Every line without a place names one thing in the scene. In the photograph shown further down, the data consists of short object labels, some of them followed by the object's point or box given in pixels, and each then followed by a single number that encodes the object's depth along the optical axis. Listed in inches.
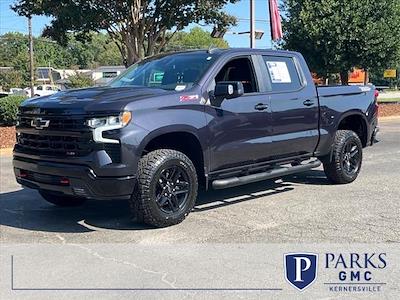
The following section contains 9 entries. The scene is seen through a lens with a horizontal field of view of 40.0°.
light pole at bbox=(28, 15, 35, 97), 1541.2
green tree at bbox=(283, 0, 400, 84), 850.8
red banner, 766.5
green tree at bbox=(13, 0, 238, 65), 654.5
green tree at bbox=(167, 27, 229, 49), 3912.4
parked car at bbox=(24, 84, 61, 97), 2457.7
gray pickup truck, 216.5
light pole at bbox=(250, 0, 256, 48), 795.4
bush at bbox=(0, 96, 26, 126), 640.4
